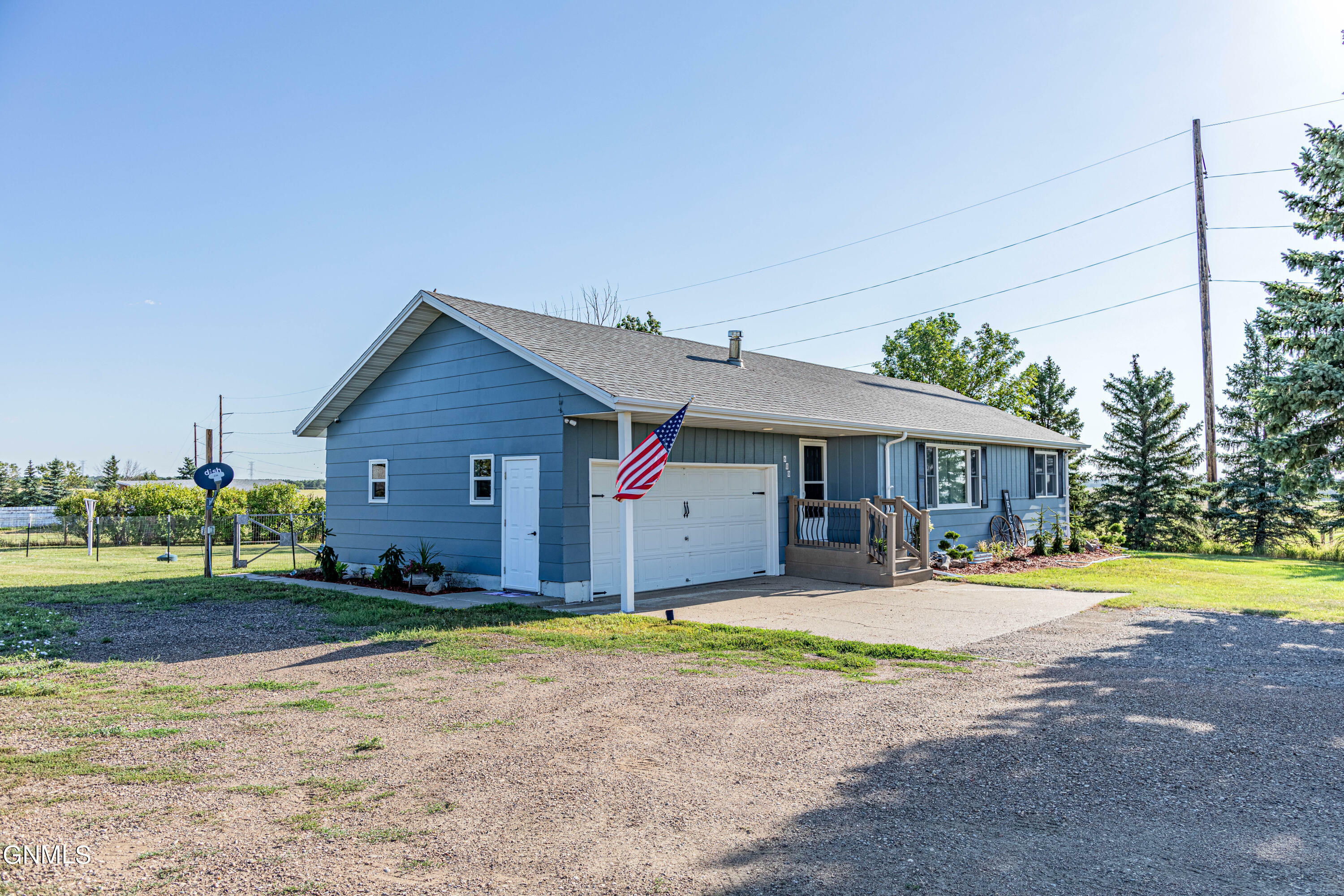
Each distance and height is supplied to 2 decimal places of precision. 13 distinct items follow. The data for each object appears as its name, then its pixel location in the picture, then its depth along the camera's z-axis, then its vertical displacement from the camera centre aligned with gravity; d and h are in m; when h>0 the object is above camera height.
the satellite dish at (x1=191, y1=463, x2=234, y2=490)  14.63 +0.20
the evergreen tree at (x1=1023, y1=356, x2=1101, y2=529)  32.75 +3.38
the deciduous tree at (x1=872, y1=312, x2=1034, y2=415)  32.97 +5.21
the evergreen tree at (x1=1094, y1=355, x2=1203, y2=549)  25.61 +0.45
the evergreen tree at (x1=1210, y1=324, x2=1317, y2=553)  23.39 -0.40
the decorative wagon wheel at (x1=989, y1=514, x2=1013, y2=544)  18.16 -1.24
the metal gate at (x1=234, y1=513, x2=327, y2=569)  16.20 -1.47
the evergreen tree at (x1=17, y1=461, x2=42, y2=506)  47.47 -0.14
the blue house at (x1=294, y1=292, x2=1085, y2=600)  11.04 +0.40
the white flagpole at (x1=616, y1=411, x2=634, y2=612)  9.94 -0.73
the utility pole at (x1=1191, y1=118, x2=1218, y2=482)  21.83 +4.73
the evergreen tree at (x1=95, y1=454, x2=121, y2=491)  57.78 +0.96
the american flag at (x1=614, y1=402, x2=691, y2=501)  9.56 +0.24
